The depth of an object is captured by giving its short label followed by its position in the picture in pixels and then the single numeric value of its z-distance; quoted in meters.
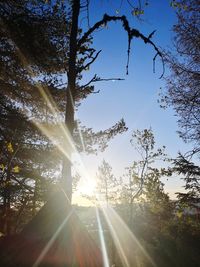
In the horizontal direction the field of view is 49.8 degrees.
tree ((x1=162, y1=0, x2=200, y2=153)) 7.07
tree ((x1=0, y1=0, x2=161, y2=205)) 6.47
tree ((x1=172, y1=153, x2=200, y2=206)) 10.43
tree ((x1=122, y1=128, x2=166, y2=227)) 23.37
